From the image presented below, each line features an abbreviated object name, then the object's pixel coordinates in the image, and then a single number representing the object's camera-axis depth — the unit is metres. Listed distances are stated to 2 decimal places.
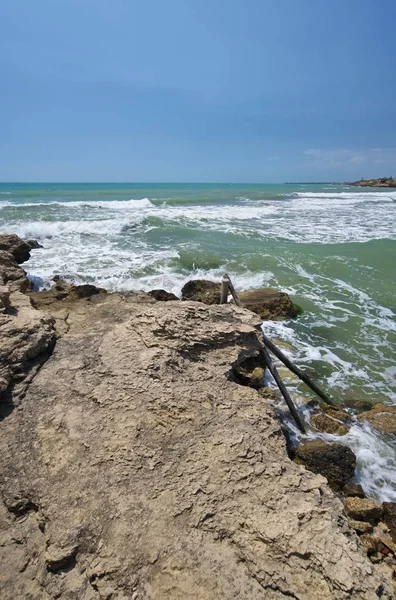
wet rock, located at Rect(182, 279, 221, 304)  8.82
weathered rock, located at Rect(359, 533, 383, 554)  3.29
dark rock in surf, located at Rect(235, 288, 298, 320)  8.39
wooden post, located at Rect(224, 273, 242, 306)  5.81
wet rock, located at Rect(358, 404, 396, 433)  5.00
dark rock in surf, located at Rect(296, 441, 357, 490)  4.07
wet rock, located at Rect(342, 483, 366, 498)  3.94
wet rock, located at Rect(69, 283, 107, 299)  7.71
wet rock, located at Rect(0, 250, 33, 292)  6.57
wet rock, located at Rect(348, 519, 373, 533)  3.45
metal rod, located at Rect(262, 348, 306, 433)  4.85
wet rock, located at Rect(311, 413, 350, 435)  4.93
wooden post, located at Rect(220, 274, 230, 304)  5.62
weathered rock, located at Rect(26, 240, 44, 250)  14.71
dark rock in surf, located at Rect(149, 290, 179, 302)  8.15
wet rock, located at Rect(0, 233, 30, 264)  11.77
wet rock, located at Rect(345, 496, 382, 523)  3.65
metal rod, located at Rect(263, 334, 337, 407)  5.33
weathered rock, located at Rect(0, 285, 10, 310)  4.25
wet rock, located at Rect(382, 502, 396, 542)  3.58
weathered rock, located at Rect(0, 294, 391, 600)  1.91
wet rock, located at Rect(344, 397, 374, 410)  5.52
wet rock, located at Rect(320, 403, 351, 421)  5.17
